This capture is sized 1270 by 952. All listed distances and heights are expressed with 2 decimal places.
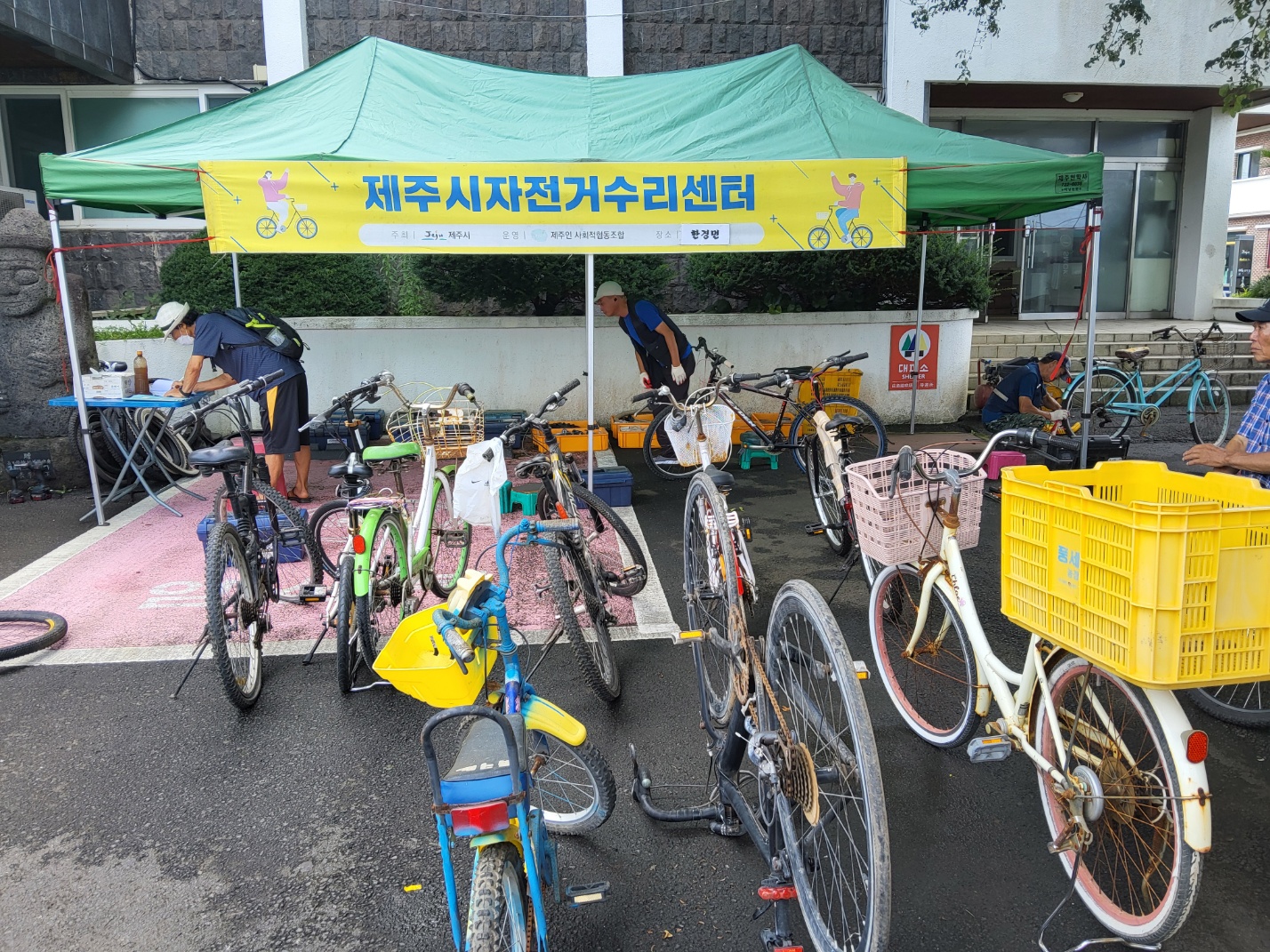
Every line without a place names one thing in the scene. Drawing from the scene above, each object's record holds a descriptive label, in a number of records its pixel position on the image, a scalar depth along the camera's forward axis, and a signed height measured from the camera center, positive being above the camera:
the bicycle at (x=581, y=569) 3.84 -1.21
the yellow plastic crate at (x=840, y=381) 10.12 -0.86
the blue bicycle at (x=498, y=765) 2.10 -1.16
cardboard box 6.99 -0.50
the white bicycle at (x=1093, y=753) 2.29 -1.33
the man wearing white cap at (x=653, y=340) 8.43 -0.30
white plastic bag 3.82 -0.73
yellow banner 5.61 +0.67
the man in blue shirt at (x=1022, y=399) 8.52 -0.96
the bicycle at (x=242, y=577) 3.92 -1.22
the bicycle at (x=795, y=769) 2.13 -1.24
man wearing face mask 6.92 -0.38
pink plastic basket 3.45 -0.83
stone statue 7.91 -0.22
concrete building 11.57 +3.43
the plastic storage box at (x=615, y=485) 7.29 -1.42
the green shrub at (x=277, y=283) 10.30 +0.40
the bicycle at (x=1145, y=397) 9.70 -1.11
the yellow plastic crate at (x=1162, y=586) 2.15 -0.72
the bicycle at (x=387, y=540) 4.09 -1.14
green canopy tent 5.92 +1.31
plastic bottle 7.30 -0.46
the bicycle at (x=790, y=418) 6.82 -0.95
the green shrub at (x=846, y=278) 10.77 +0.32
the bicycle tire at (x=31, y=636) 4.55 -1.64
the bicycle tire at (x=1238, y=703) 3.72 -1.75
